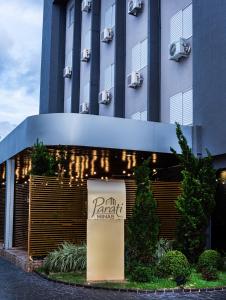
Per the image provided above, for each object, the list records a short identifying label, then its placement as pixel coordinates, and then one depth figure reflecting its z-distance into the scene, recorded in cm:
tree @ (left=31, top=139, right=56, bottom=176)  1470
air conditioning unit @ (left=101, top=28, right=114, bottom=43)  2422
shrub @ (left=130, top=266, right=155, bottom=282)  1155
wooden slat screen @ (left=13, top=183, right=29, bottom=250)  1658
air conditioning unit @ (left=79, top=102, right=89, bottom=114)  2627
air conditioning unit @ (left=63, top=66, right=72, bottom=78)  2938
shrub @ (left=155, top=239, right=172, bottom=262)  1328
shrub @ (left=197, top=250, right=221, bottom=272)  1204
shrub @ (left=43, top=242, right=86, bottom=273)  1298
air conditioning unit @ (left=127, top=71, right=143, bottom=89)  2117
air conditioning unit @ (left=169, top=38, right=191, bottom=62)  1797
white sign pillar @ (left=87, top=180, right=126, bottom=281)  1174
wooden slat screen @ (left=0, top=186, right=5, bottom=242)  2014
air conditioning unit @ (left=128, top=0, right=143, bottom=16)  2163
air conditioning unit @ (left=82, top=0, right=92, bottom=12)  2703
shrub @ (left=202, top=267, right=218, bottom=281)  1178
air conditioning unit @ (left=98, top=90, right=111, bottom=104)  2400
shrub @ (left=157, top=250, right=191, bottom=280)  1162
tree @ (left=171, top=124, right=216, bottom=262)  1356
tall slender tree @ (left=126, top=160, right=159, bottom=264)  1262
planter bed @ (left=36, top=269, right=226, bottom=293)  1094
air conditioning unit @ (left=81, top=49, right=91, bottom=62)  2683
